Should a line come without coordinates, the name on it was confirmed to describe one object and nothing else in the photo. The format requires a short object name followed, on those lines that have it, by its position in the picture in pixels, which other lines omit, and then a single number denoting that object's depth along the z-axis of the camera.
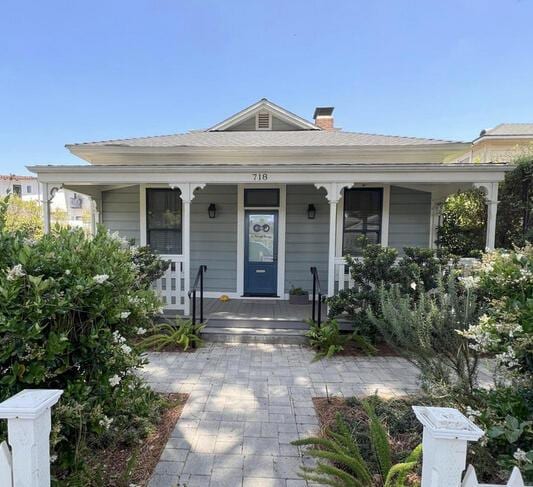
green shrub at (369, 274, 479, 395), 2.54
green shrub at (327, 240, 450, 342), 4.74
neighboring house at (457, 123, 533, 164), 14.45
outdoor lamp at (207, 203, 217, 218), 7.06
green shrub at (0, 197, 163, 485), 1.48
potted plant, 6.71
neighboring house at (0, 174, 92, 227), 34.19
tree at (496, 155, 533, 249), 7.40
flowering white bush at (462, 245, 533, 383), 1.62
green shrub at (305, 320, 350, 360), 4.71
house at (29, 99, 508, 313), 6.93
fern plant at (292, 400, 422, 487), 1.87
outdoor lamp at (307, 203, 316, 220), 6.96
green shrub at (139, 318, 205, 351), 4.82
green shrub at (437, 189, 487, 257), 7.57
